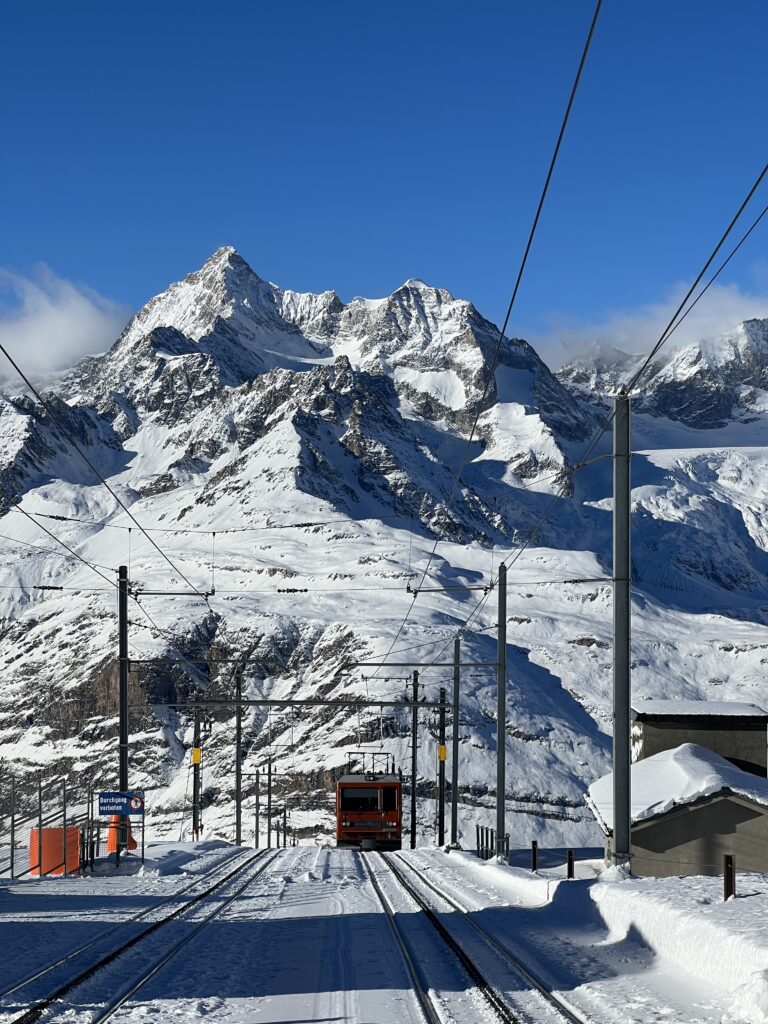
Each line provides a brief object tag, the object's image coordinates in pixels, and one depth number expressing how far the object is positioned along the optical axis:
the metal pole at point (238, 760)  71.34
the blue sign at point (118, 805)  39.59
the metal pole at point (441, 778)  66.62
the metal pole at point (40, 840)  39.35
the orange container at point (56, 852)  45.62
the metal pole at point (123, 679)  41.50
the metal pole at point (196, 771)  65.75
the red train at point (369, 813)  60.16
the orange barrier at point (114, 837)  41.65
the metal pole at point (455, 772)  58.74
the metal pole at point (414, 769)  70.12
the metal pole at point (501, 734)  41.75
